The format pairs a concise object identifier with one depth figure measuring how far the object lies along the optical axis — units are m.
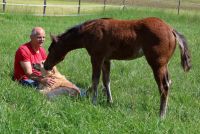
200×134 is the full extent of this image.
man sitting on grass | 7.87
